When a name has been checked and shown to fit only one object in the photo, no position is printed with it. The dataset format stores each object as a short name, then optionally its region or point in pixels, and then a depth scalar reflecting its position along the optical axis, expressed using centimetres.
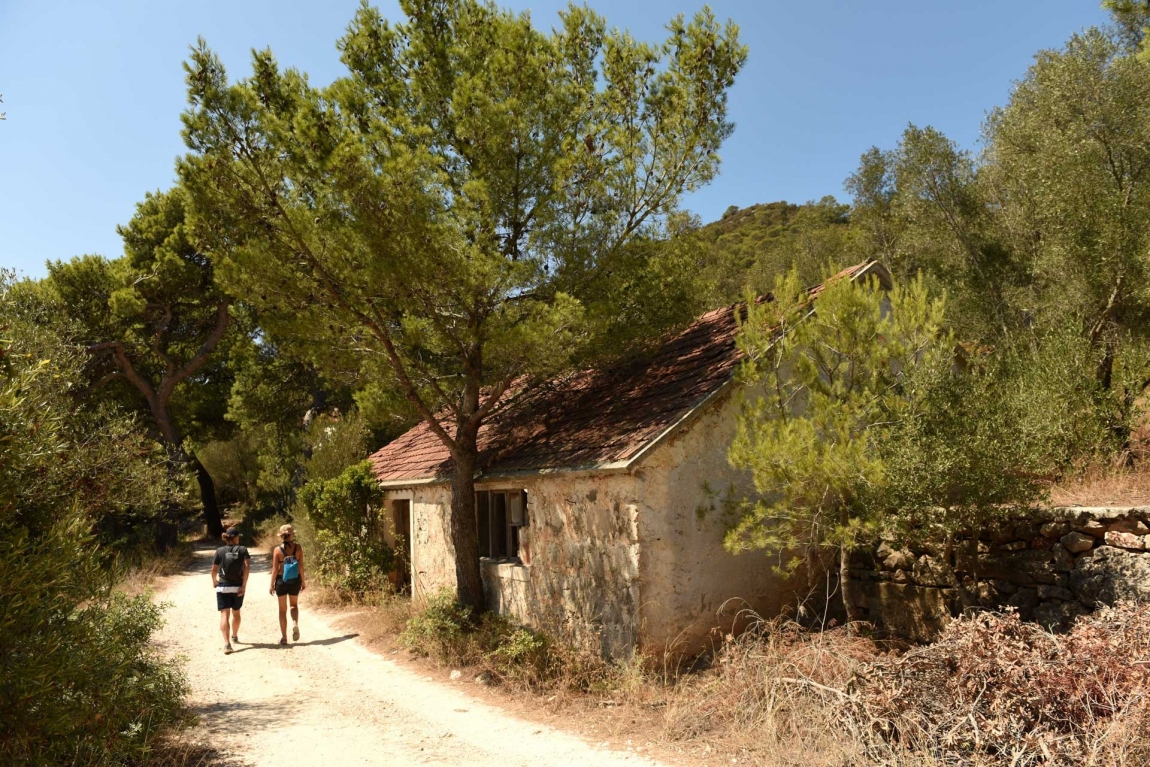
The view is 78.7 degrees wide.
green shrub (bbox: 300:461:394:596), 1364
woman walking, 1085
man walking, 1026
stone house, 791
